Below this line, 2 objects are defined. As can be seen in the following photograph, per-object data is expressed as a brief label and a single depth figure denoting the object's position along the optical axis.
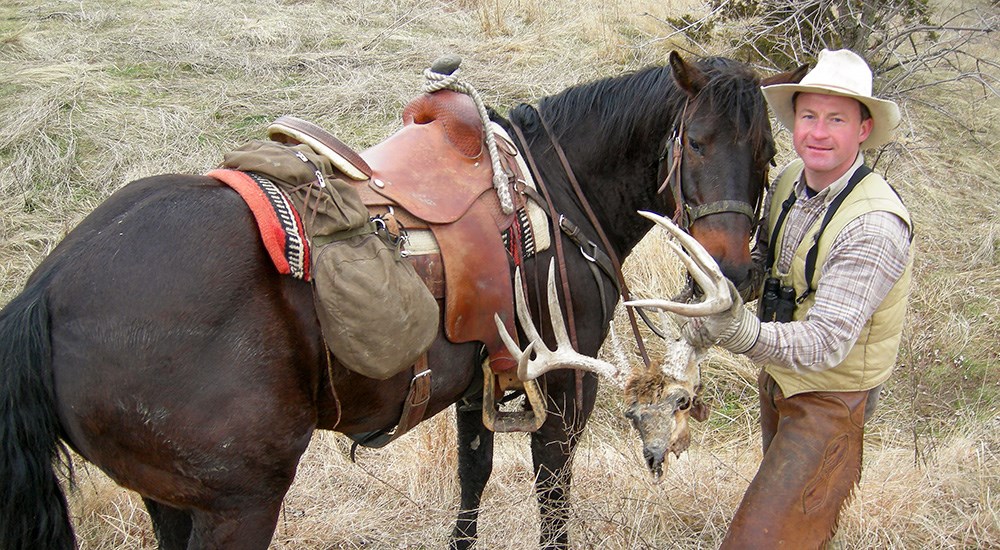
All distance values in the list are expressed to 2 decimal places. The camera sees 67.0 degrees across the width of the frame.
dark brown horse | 1.83
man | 2.03
